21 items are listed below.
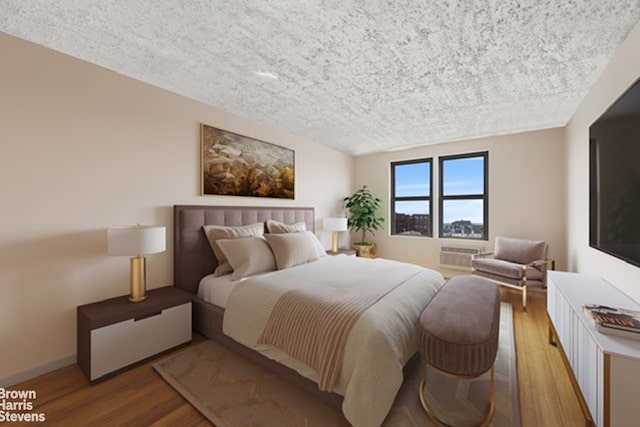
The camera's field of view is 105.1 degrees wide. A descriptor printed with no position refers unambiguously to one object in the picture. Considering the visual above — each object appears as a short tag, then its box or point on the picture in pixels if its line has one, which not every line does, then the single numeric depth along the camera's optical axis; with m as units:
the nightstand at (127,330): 1.83
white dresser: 1.09
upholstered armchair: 3.25
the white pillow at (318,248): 3.26
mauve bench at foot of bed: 1.41
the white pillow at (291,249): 2.77
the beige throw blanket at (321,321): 1.51
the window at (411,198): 4.89
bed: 1.38
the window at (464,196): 4.36
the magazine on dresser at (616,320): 1.23
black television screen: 1.45
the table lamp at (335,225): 4.45
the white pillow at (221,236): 2.70
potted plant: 5.04
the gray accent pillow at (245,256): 2.53
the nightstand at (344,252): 4.37
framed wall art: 2.96
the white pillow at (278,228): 3.32
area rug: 1.52
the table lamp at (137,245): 1.94
